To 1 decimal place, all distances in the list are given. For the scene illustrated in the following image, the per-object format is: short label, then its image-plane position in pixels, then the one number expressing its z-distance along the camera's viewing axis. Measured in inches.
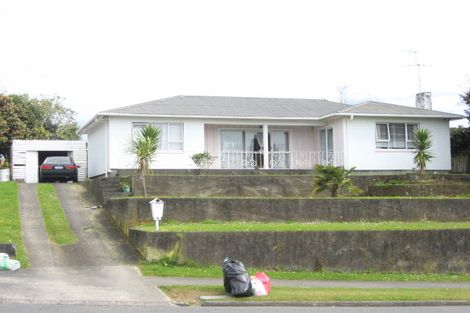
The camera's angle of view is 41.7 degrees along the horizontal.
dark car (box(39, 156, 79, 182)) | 1227.2
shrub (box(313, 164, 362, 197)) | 892.6
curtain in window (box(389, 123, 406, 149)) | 1182.9
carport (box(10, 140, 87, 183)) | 1378.0
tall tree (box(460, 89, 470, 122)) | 1273.3
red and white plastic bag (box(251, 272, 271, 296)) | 502.3
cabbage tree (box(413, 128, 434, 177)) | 1067.3
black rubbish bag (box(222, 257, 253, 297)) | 494.6
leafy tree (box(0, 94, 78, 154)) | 1802.4
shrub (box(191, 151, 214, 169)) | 1063.0
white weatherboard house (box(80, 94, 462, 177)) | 1100.5
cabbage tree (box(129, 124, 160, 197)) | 866.8
